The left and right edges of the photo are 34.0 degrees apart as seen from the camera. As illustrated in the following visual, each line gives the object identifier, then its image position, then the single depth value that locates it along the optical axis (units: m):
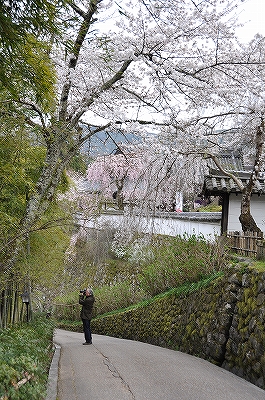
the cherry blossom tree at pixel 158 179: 12.09
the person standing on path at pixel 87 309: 11.83
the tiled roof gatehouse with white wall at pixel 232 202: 12.91
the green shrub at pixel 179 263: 10.63
